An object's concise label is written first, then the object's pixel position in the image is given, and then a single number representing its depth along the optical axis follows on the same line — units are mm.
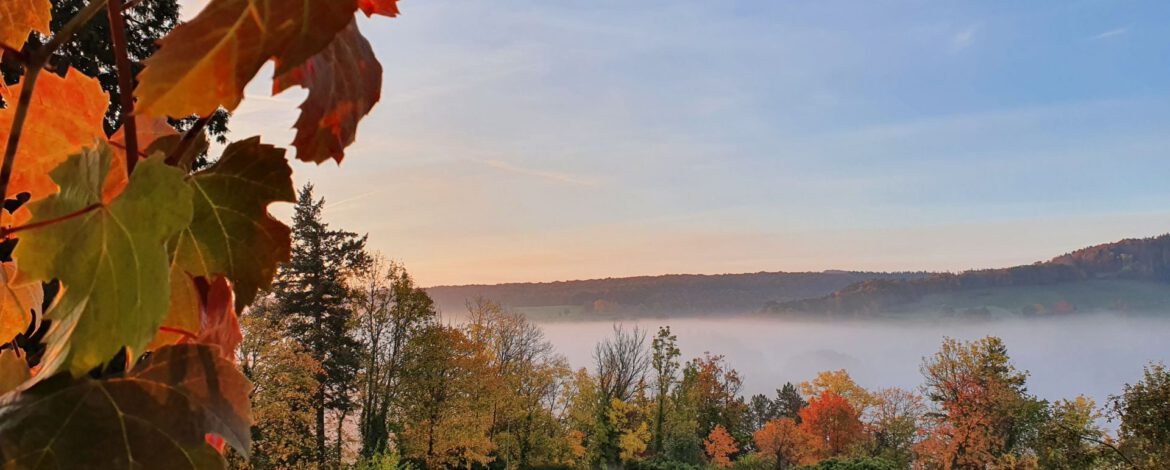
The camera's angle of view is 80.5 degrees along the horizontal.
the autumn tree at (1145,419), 8289
